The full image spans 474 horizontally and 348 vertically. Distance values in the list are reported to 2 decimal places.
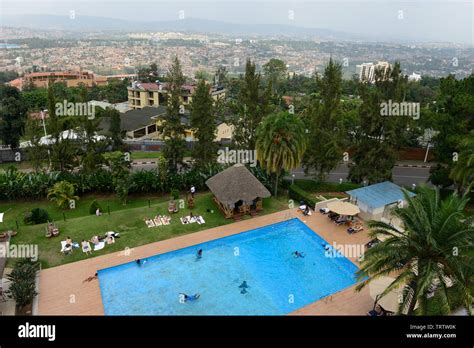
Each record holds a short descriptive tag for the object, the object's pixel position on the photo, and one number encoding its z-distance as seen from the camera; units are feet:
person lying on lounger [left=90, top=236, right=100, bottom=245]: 74.95
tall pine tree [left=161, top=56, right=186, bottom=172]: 104.17
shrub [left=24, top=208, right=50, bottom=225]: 84.33
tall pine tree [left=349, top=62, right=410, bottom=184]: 93.25
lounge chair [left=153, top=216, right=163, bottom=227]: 84.35
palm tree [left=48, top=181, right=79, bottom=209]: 93.61
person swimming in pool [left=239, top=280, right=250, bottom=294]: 63.21
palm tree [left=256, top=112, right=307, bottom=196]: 91.09
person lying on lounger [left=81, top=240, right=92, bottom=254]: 72.54
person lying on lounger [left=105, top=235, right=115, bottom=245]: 76.21
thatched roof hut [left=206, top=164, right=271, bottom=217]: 86.38
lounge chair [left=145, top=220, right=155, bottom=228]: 83.76
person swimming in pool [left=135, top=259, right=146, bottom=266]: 69.67
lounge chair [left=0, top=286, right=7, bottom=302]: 58.13
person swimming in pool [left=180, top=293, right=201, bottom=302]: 60.03
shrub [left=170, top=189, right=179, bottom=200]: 96.58
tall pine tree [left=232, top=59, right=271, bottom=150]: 100.01
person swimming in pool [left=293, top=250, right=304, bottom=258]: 74.33
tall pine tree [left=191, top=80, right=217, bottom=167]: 103.45
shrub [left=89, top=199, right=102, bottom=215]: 90.48
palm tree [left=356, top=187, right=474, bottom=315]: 39.60
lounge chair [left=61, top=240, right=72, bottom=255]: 71.68
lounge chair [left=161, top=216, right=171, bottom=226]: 84.96
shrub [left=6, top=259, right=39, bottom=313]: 55.72
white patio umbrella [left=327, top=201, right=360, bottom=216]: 82.84
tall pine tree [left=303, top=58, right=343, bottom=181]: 96.48
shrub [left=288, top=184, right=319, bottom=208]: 95.20
